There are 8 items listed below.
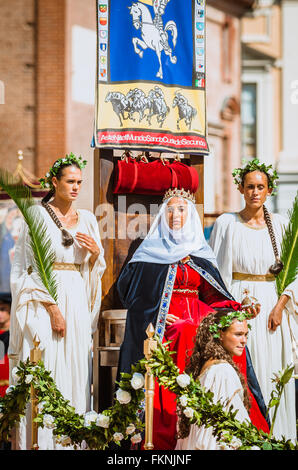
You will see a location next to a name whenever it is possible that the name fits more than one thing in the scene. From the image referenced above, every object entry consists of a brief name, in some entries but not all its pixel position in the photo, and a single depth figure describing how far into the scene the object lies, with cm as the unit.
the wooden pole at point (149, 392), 1261
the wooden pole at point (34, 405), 1354
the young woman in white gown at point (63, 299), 1498
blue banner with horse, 1662
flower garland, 1261
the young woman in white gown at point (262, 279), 1581
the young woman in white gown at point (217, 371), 1309
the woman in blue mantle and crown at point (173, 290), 1452
